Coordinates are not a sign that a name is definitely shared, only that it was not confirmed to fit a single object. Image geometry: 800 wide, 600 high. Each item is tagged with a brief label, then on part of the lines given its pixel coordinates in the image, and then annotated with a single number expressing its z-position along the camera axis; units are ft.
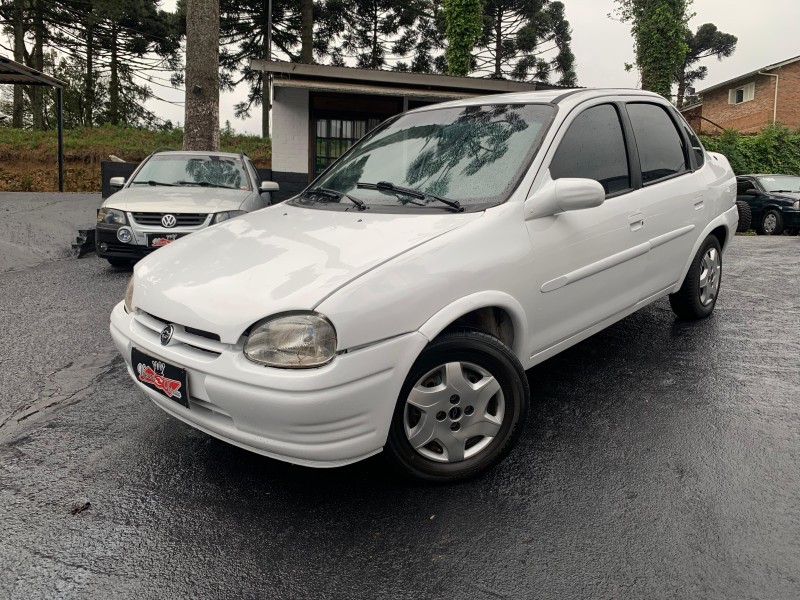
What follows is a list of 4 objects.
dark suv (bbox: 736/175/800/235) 48.65
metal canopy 45.91
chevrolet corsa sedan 7.89
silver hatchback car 23.77
